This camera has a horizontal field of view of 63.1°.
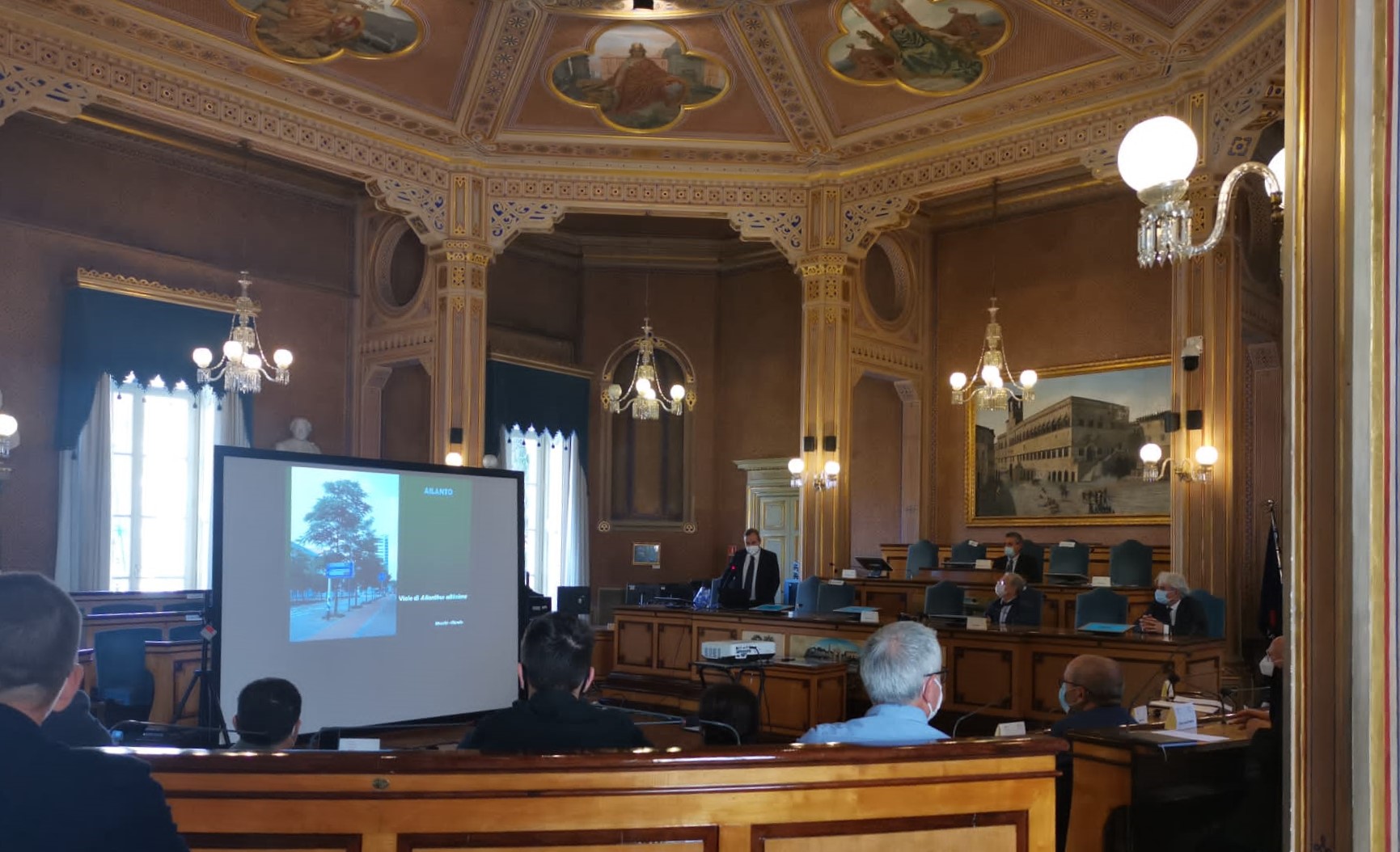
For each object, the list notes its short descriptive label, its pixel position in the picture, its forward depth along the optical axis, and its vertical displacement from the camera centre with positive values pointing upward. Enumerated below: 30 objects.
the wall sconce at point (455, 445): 12.71 +0.45
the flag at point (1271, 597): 11.86 -1.07
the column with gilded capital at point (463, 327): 12.92 +1.81
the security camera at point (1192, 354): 9.91 +1.23
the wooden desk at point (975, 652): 8.19 -1.32
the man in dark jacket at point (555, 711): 3.23 -0.65
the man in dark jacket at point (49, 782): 1.82 -0.49
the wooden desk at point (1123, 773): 3.98 -0.99
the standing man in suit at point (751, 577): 11.49 -0.90
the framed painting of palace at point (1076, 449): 14.09 +0.57
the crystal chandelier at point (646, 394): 13.64 +1.18
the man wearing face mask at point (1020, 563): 12.20 -0.75
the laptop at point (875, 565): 12.73 -0.84
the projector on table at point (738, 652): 8.44 -1.22
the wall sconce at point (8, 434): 10.31 +0.42
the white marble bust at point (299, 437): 13.90 +0.57
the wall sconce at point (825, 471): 12.80 +0.22
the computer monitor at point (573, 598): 13.66 -1.34
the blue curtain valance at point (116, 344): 12.02 +1.51
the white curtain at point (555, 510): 16.20 -0.33
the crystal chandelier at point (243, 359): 11.37 +1.27
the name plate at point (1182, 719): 4.52 -0.89
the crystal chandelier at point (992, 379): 11.84 +1.20
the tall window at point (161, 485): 12.58 -0.04
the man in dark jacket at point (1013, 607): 9.62 -0.97
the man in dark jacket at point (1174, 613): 8.55 -0.91
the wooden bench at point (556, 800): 2.53 -0.71
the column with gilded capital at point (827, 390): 12.88 +1.16
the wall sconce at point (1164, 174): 3.14 +0.89
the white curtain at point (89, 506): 11.90 -0.26
